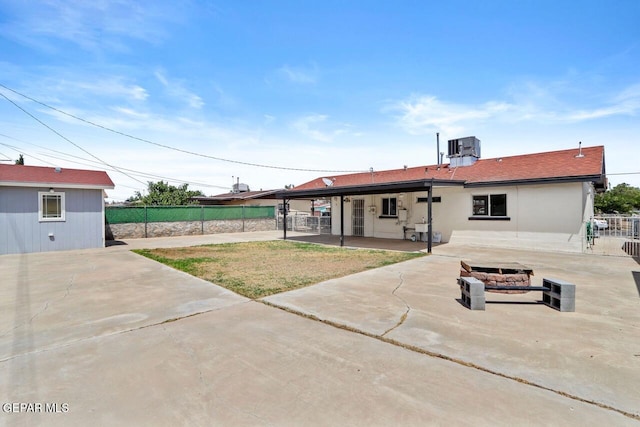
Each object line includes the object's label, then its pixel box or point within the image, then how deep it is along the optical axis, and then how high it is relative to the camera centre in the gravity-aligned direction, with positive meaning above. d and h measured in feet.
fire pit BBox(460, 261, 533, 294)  18.63 -3.85
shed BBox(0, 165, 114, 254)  36.96 +0.90
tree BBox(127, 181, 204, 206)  107.65 +7.20
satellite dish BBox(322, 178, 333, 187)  65.52 +6.88
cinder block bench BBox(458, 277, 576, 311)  15.28 -4.18
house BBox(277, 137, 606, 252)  35.27 +1.88
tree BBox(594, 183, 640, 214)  91.71 +3.21
